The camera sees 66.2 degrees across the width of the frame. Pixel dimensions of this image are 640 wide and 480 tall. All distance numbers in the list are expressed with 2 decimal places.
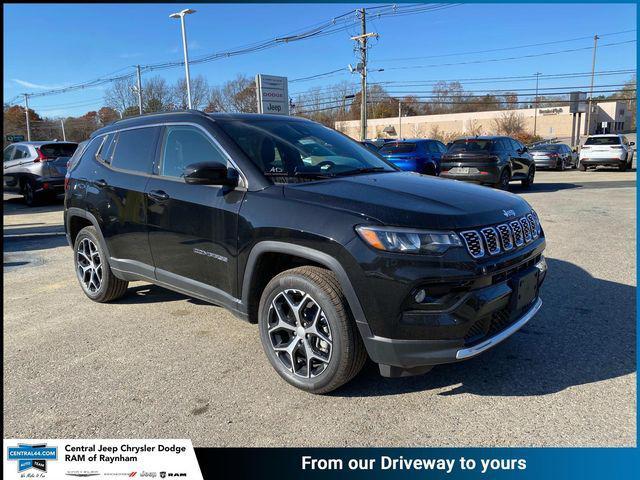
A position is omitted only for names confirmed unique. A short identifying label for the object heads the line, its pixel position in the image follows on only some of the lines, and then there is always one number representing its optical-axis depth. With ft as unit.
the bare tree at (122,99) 151.12
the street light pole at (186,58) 94.12
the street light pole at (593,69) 210.40
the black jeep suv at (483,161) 43.93
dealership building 244.01
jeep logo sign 68.69
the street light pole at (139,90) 127.38
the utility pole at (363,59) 110.01
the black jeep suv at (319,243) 9.07
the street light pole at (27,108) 208.03
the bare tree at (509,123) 242.43
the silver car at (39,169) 43.60
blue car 47.67
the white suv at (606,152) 70.28
